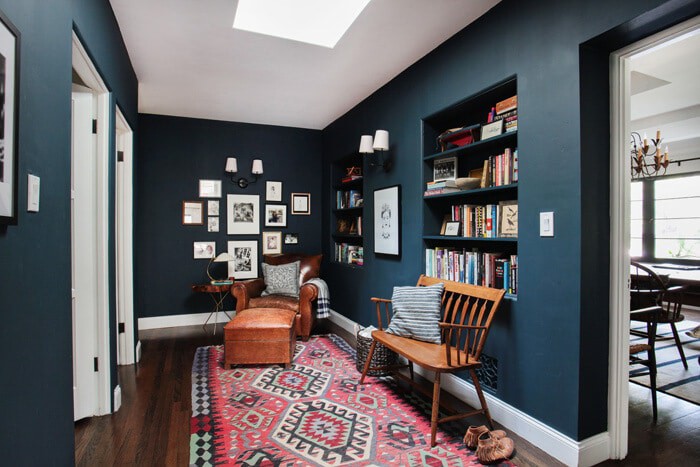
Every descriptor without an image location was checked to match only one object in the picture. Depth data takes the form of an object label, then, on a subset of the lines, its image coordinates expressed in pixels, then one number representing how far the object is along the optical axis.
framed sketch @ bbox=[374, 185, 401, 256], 3.52
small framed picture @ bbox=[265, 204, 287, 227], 5.30
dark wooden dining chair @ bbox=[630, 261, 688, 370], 3.15
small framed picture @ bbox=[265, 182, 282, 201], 5.31
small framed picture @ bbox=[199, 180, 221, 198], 5.00
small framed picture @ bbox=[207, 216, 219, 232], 5.03
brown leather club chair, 4.11
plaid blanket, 4.34
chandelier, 3.84
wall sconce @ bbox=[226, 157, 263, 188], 4.96
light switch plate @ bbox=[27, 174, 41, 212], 1.24
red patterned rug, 2.04
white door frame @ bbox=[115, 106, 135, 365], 3.44
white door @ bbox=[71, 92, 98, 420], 2.31
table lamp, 4.48
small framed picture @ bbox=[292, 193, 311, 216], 5.46
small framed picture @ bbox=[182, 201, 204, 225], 4.94
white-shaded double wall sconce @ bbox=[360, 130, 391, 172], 3.49
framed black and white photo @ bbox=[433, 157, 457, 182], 3.04
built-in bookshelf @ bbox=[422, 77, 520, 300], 2.49
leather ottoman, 3.31
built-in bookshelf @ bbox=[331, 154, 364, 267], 4.70
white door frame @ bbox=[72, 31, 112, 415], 2.41
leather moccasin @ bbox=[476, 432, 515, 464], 1.97
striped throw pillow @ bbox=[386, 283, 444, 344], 2.66
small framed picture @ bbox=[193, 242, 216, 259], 4.98
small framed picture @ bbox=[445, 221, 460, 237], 2.99
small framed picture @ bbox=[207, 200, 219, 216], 5.03
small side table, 4.89
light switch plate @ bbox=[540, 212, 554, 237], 2.10
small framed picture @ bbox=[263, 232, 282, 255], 5.28
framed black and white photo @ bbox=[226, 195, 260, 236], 5.11
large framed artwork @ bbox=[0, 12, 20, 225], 1.03
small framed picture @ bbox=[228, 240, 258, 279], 5.12
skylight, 2.68
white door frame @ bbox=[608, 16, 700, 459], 2.04
